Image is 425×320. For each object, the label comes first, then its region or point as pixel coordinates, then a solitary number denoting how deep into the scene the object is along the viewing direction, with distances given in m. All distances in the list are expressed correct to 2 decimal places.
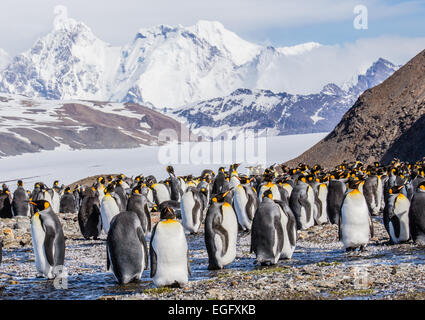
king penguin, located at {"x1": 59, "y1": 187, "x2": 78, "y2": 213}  24.12
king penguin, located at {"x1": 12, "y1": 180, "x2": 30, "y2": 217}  22.12
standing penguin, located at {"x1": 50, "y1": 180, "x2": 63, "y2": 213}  24.42
